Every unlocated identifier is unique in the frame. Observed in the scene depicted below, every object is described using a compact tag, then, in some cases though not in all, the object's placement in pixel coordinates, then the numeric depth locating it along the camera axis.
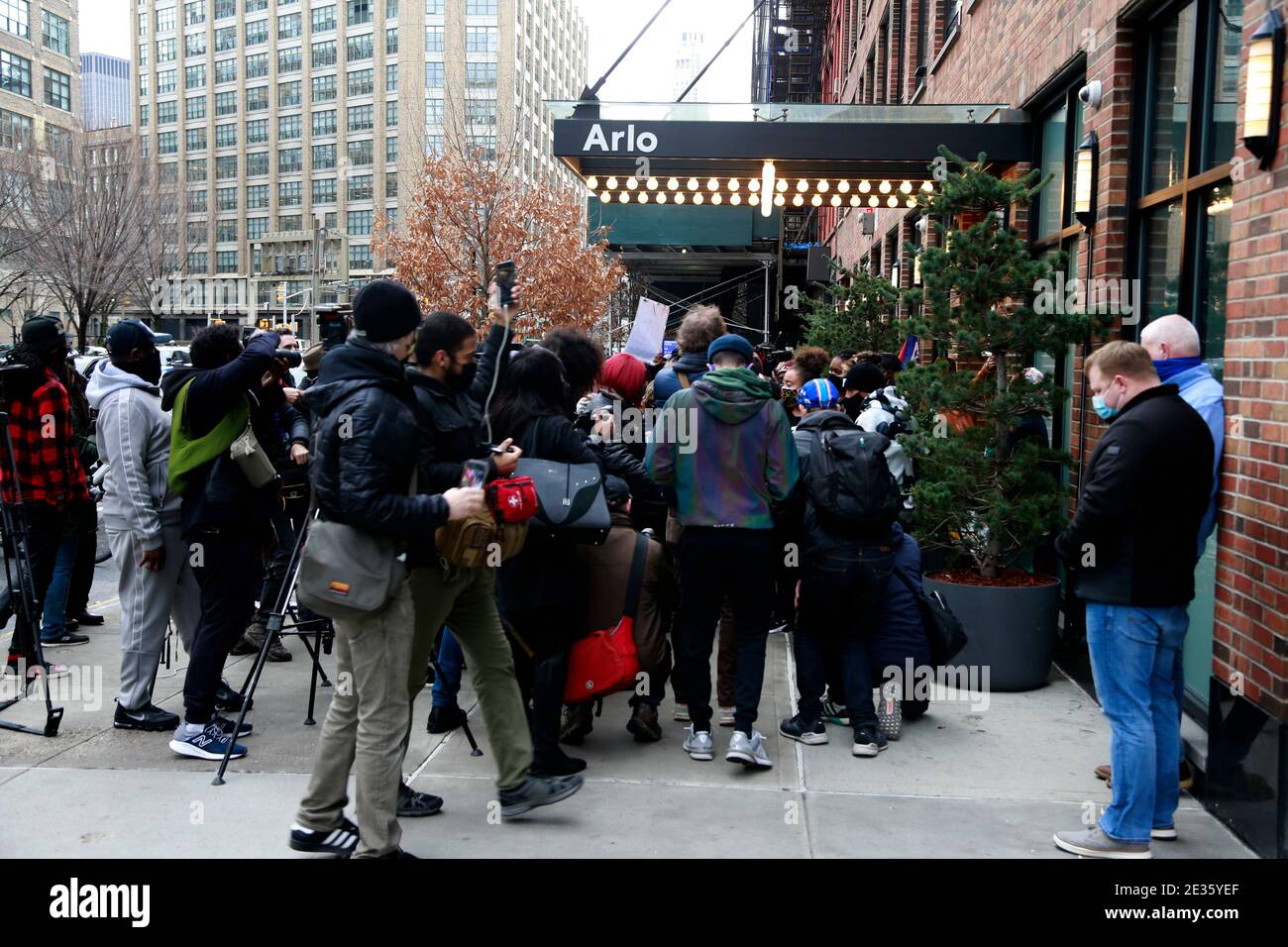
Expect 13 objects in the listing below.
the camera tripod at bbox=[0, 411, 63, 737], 5.48
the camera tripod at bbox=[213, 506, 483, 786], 4.96
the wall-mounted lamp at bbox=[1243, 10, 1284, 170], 4.36
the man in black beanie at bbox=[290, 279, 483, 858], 3.72
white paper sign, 7.84
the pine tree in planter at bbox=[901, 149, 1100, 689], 6.43
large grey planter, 6.38
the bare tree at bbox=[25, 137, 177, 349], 36.81
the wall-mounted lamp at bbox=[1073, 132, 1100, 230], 7.11
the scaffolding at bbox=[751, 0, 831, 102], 32.97
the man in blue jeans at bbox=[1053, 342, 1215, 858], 3.96
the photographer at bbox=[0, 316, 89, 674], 6.70
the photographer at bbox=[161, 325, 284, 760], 5.21
